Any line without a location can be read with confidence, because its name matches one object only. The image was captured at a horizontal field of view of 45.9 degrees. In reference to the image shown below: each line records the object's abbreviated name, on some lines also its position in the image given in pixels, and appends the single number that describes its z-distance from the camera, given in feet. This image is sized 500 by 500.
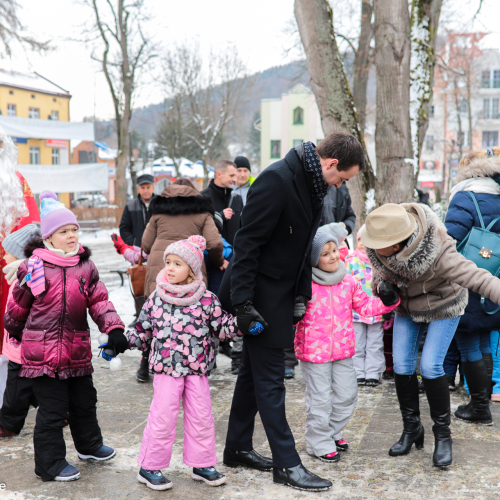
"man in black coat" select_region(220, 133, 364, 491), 10.73
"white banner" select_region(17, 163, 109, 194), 82.89
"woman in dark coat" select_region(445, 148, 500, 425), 14.96
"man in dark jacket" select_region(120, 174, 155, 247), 24.67
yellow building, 141.79
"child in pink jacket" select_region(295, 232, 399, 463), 12.60
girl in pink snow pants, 11.12
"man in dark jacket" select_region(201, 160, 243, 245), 20.81
